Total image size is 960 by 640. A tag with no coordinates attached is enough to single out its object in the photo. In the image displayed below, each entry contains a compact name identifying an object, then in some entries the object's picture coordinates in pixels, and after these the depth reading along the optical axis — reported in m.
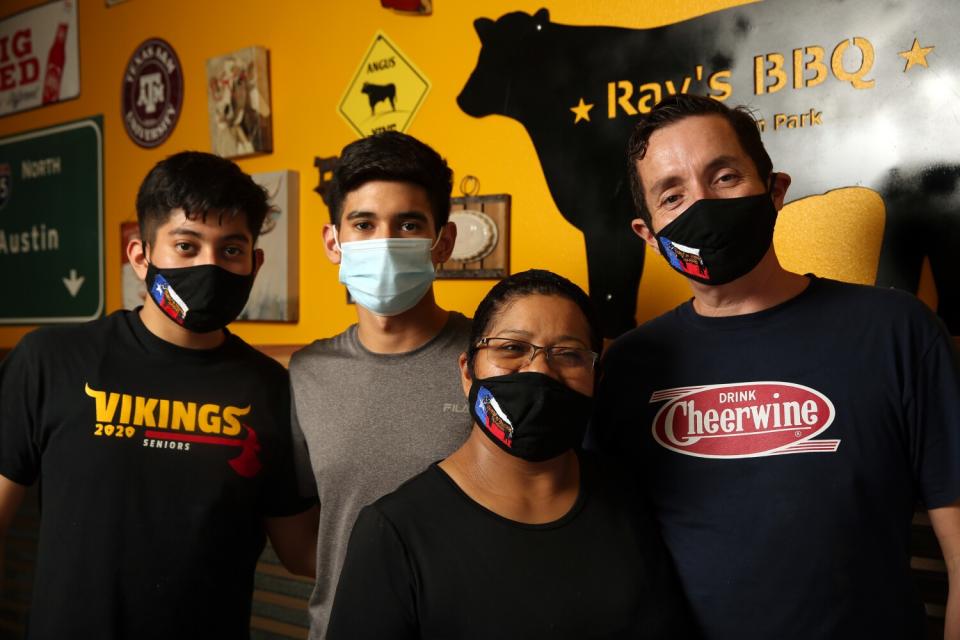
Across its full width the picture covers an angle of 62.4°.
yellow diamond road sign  2.29
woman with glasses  1.19
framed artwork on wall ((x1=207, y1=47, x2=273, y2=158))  2.57
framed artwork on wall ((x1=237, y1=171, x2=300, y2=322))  2.50
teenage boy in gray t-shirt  1.57
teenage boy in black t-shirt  1.59
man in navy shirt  1.25
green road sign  3.09
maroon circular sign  2.82
